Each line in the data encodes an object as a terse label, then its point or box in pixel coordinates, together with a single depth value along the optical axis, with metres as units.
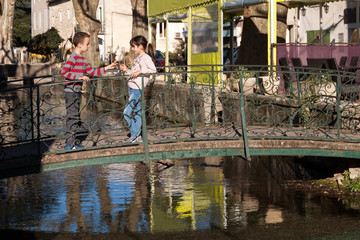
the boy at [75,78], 9.68
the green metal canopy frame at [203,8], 16.86
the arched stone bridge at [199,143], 9.88
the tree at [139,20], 31.69
